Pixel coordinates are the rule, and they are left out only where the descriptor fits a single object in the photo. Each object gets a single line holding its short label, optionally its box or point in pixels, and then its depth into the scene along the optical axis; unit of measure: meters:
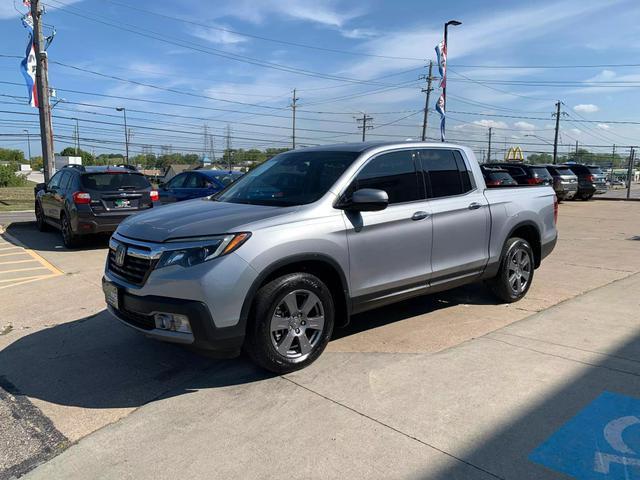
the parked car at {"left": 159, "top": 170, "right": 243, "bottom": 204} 11.68
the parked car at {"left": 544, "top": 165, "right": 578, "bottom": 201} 23.28
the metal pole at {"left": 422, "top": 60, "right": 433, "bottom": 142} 38.66
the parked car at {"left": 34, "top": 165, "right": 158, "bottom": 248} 9.54
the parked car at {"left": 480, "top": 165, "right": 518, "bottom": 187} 17.94
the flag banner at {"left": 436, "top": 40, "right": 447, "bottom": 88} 23.50
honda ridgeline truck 3.55
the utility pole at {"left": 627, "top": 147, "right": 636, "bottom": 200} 25.90
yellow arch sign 56.50
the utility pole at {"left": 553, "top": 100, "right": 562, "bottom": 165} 56.03
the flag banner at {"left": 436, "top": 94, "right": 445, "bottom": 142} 24.13
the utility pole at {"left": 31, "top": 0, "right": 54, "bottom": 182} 17.84
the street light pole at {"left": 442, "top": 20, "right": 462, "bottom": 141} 23.06
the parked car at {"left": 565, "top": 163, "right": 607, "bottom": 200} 25.12
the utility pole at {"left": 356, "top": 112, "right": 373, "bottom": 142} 74.78
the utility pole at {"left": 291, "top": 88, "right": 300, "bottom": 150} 68.44
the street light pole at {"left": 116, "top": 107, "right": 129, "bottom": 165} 68.62
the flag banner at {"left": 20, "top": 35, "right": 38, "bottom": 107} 17.50
